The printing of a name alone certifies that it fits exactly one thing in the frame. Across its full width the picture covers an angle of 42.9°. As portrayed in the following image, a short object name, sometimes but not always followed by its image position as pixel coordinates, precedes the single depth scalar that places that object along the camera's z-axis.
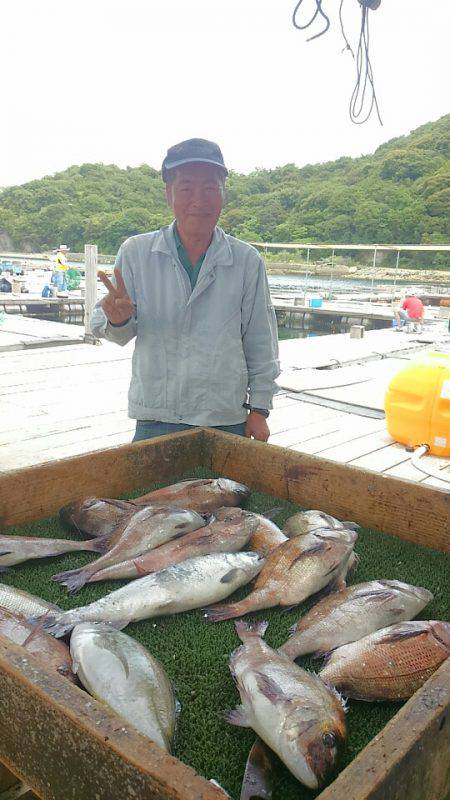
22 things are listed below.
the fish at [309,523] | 2.08
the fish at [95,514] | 2.13
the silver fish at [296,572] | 1.75
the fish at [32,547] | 1.88
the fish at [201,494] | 2.29
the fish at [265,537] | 2.05
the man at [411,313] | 17.92
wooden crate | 0.88
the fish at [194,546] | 1.89
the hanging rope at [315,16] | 3.20
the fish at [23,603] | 1.60
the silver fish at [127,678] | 1.27
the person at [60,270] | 24.19
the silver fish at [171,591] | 1.62
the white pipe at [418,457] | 4.94
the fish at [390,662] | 1.41
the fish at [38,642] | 1.41
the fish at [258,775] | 1.09
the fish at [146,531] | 1.92
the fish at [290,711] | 1.13
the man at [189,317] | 2.93
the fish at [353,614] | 1.57
